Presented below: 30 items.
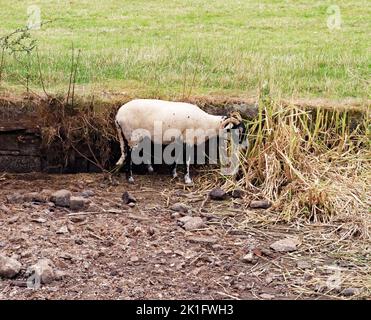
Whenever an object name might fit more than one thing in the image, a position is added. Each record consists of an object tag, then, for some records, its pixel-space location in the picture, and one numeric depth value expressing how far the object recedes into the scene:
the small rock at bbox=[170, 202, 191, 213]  7.11
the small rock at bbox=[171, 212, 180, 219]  6.96
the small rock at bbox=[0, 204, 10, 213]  6.93
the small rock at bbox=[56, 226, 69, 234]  6.52
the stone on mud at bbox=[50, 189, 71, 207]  7.06
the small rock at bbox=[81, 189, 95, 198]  7.37
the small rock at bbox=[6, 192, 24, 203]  7.15
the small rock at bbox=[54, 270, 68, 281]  5.75
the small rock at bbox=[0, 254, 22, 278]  5.75
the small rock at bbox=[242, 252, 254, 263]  6.18
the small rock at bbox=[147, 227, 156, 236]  6.59
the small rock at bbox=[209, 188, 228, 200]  7.42
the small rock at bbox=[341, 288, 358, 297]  5.66
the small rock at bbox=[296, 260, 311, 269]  6.11
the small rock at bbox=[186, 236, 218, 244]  6.47
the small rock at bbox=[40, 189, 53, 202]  7.18
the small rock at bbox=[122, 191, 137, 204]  7.24
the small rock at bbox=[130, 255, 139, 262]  6.10
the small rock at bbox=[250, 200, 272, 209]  7.21
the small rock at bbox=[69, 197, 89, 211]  6.99
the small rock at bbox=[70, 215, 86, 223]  6.78
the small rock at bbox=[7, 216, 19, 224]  6.69
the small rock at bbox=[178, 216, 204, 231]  6.72
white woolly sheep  7.50
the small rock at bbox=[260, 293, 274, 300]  5.61
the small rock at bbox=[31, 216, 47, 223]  6.71
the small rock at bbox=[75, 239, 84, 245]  6.35
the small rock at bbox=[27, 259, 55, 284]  5.69
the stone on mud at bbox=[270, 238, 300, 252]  6.39
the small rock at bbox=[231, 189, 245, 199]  7.49
